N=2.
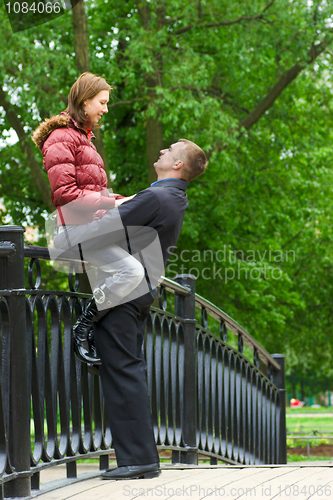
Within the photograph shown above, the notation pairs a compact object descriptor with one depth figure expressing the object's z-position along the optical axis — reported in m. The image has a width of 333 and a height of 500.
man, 6.16
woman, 6.02
